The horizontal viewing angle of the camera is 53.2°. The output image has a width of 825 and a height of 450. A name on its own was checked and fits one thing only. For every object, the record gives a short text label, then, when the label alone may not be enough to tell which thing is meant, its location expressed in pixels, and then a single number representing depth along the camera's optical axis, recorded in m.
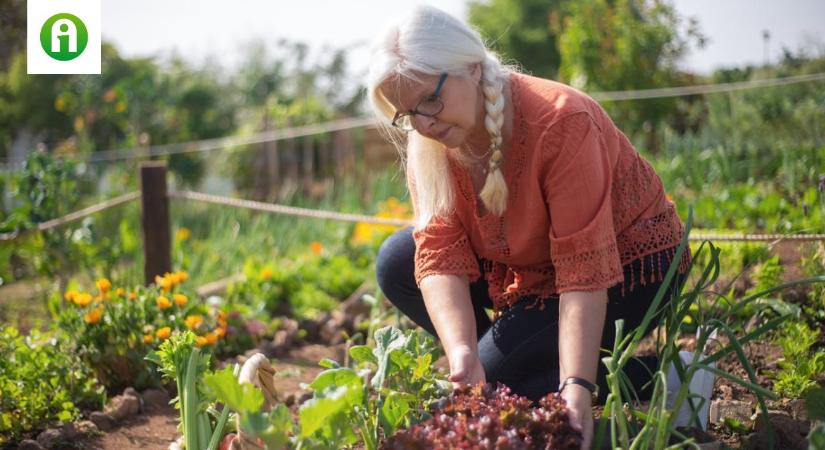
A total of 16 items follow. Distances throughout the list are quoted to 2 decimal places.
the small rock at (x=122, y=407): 2.59
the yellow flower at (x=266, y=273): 3.89
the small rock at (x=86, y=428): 2.42
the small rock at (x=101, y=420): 2.50
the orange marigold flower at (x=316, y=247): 4.49
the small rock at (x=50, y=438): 2.27
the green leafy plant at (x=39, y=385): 2.35
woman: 1.76
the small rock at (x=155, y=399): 2.75
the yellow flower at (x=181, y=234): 4.62
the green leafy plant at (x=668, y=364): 1.45
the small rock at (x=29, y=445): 2.18
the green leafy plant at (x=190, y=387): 1.71
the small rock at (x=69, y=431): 2.34
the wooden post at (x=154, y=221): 3.82
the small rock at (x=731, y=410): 2.02
